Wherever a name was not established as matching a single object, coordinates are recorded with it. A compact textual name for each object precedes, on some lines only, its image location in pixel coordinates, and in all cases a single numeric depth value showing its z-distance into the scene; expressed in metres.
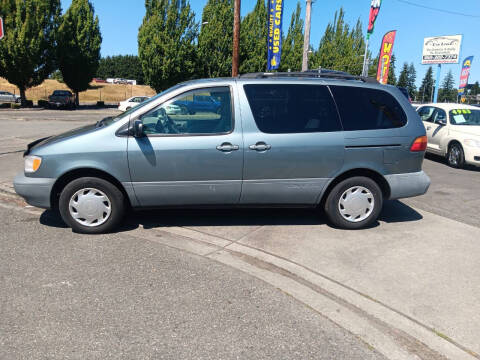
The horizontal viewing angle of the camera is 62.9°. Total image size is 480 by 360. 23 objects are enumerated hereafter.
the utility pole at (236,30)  15.81
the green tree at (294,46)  44.25
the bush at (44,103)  35.62
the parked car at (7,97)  43.83
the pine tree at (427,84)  126.50
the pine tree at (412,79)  128.25
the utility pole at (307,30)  18.11
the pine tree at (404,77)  128.12
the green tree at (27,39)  31.38
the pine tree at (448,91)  140.11
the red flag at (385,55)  23.03
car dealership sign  31.20
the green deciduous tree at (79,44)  35.97
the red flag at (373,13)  21.12
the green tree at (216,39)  35.41
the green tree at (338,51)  50.78
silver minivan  4.41
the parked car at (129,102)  27.54
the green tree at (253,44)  38.71
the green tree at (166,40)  34.28
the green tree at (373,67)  55.72
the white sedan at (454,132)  9.43
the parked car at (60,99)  34.53
